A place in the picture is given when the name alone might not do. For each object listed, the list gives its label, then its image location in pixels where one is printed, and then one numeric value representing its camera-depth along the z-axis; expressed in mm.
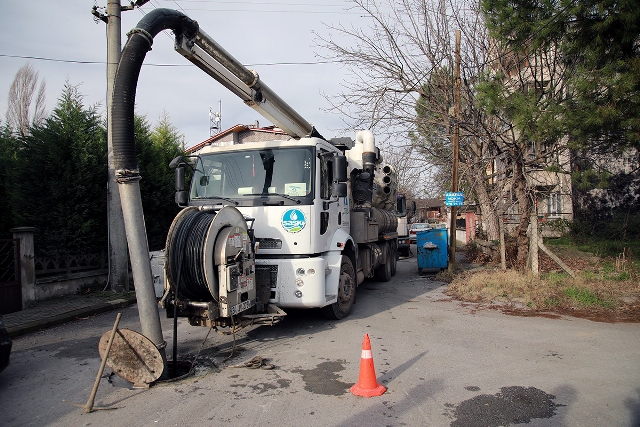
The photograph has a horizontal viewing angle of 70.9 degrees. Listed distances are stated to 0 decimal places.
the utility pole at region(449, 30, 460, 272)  12773
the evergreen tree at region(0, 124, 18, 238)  10148
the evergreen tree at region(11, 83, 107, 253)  9734
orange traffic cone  4551
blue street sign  12742
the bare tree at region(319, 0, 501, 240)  13659
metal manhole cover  4844
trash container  13594
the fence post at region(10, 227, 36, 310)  8711
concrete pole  10211
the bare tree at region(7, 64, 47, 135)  28531
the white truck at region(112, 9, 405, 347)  5066
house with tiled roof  26189
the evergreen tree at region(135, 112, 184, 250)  12070
